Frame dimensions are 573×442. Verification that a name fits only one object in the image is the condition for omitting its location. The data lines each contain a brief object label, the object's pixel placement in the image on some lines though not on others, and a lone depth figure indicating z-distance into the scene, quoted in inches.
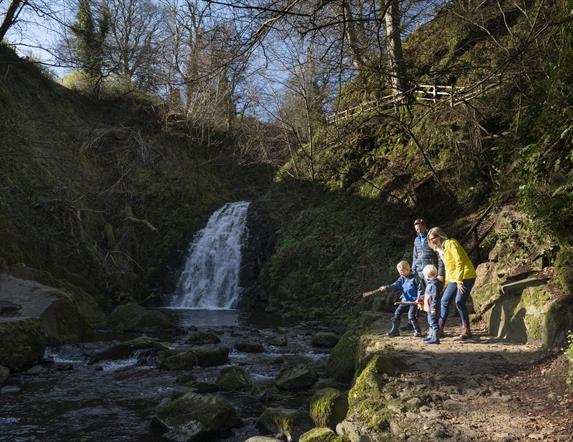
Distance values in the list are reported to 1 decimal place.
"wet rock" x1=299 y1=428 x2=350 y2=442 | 182.9
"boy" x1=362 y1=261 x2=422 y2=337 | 301.0
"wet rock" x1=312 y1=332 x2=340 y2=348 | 426.2
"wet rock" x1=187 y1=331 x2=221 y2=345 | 437.0
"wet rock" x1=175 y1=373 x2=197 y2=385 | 309.9
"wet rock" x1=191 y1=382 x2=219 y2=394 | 293.0
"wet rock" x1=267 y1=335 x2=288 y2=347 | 430.0
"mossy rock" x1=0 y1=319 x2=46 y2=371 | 331.3
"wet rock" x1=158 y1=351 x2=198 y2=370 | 350.3
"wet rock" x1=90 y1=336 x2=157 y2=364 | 377.4
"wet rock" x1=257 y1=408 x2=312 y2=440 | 223.3
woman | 276.2
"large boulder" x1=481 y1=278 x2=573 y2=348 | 230.5
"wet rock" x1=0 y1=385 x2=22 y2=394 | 290.2
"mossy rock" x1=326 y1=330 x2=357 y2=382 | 312.3
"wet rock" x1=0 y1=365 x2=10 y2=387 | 304.3
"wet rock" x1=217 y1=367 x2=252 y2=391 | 302.8
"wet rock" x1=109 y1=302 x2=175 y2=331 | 500.4
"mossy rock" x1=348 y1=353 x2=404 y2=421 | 194.4
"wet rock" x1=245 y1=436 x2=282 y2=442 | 198.5
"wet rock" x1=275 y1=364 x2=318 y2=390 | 301.6
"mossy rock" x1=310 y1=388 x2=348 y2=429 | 226.1
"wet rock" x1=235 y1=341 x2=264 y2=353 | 406.3
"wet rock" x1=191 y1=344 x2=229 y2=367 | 359.9
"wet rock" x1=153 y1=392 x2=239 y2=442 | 226.8
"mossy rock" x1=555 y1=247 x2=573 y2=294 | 245.9
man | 326.0
